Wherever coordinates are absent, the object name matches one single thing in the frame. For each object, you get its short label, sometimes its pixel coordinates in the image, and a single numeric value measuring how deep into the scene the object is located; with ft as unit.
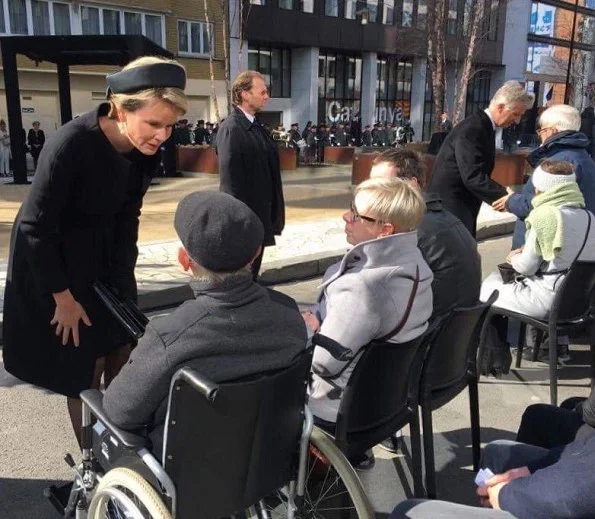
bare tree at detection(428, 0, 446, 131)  59.21
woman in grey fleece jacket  7.90
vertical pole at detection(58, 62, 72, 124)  45.25
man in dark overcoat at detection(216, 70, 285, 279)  15.46
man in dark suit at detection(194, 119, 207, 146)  70.90
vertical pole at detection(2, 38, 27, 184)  46.26
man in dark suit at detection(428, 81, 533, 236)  15.28
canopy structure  41.01
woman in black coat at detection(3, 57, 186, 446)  7.72
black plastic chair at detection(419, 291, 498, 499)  8.64
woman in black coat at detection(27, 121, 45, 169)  64.39
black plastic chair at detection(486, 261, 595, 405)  11.80
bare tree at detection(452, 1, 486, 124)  58.39
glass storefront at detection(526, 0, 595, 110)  139.74
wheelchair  5.82
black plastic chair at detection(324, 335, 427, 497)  7.63
